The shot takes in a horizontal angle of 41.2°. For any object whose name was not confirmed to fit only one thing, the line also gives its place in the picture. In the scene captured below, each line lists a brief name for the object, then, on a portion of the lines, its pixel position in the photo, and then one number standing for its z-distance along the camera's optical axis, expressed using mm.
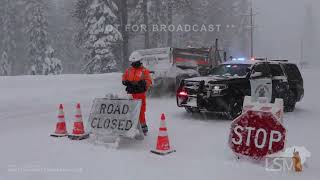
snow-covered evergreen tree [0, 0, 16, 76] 55438
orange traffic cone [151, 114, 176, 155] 8250
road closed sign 8836
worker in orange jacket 9828
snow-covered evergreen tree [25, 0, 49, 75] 50738
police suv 12258
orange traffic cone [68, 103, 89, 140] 9508
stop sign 7246
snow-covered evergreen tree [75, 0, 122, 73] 35938
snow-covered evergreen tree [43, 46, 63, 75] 48625
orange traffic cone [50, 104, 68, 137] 9945
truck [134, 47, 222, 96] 18047
